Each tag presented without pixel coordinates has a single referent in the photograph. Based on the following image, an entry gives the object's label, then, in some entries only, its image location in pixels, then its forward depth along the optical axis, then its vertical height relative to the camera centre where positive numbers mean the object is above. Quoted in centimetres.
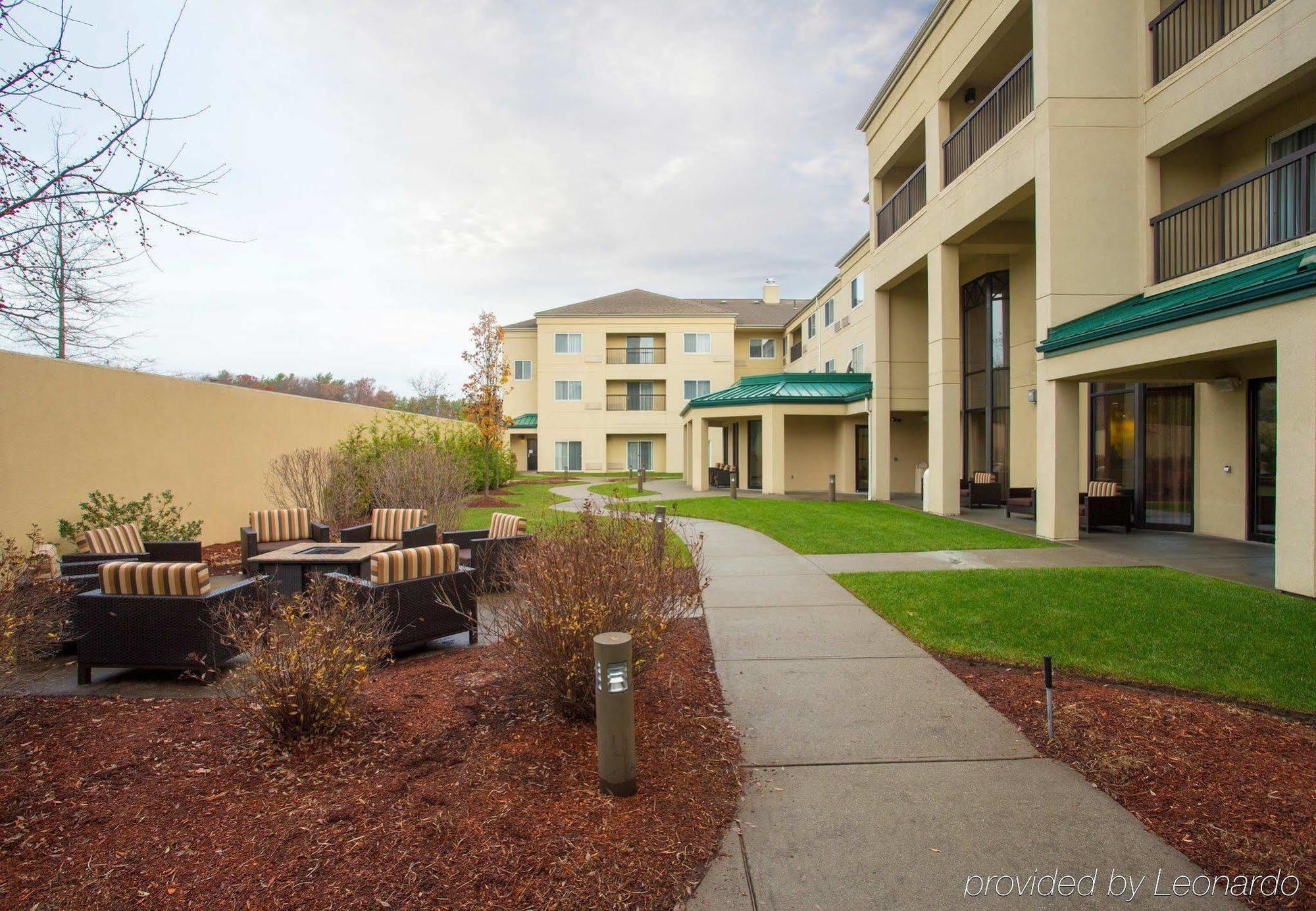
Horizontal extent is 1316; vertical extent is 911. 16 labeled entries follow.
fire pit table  793 -137
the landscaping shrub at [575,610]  424 -107
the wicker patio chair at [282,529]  1028 -120
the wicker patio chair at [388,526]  1058 -117
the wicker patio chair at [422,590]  609 -131
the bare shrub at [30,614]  404 -119
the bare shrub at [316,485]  1350 -64
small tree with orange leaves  2875 +337
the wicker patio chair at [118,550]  747 -116
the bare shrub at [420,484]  1326 -64
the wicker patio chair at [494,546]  812 -121
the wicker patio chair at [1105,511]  1296 -125
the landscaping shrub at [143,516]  944 -94
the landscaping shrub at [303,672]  398 -135
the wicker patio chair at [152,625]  551 -142
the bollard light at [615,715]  345 -140
